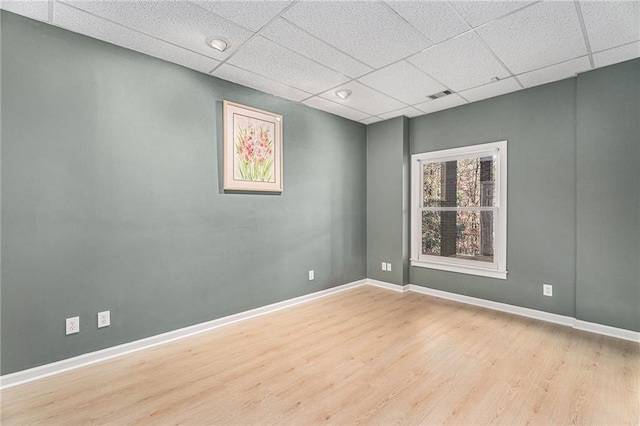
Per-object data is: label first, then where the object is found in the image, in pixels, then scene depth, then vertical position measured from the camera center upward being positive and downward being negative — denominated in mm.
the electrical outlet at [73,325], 2309 -899
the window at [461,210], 3713 -30
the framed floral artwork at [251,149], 3209 +690
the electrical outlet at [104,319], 2443 -902
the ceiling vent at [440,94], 3557 +1392
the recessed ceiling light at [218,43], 2432 +1391
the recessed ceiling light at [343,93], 3537 +1395
